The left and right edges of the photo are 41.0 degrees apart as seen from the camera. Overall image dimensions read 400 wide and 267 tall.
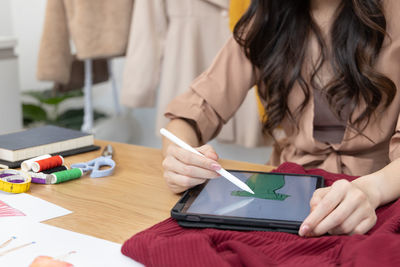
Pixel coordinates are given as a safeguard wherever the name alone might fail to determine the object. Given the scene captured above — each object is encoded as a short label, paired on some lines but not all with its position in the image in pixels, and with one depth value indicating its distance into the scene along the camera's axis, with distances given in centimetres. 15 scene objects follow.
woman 113
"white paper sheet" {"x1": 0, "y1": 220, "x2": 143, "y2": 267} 65
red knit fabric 60
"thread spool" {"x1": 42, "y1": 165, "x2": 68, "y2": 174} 100
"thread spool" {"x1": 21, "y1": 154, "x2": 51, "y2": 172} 99
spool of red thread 99
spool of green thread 96
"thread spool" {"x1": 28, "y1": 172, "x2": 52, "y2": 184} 96
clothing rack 225
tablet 73
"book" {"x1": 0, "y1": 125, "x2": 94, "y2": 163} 107
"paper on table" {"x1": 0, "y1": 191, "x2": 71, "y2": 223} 81
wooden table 78
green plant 288
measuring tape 91
